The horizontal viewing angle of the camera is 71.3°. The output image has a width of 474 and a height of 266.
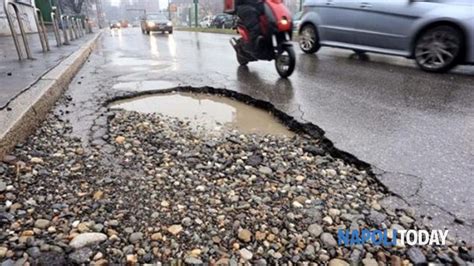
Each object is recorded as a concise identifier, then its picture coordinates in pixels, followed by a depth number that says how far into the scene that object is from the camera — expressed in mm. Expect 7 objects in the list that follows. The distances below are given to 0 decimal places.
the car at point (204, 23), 35625
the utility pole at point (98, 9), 53344
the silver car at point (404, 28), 5285
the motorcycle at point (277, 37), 5320
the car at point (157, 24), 20953
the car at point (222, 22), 25361
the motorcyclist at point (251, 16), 5510
